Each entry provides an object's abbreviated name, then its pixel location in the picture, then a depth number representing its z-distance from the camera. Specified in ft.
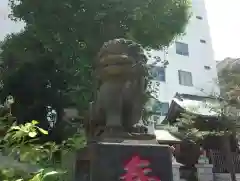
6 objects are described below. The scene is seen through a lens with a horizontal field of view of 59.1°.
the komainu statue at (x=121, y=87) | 7.68
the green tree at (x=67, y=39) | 18.57
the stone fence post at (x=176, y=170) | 18.24
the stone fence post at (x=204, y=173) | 21.45
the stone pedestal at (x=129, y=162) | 6.13
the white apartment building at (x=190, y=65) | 42.19
